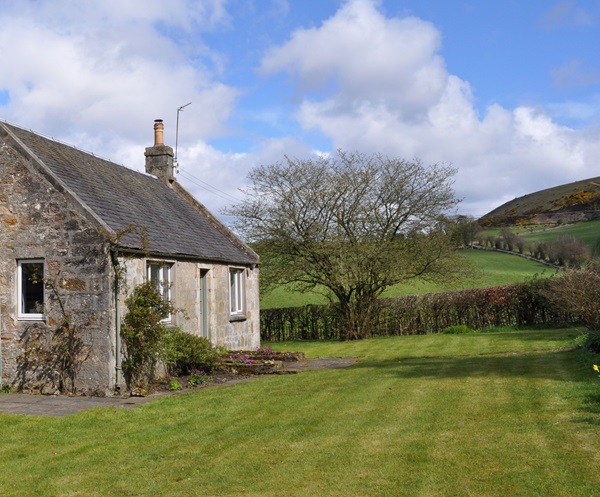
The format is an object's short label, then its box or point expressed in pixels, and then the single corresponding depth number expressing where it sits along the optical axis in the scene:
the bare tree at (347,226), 26.89
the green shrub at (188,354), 14.66
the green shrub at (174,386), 13.74
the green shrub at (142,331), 13.34
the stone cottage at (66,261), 13.01
